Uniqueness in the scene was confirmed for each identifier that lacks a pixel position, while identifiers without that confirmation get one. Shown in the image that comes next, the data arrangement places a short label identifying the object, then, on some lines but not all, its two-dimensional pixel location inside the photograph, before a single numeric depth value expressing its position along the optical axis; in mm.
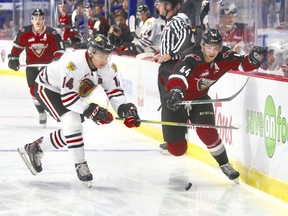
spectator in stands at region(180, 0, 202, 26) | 15251
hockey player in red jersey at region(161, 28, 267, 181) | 9792
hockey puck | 9951
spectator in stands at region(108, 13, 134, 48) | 19468
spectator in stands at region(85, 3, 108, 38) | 21302
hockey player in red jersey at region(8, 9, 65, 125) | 16580
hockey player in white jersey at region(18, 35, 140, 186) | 9790
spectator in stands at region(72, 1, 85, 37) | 24610
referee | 11720
